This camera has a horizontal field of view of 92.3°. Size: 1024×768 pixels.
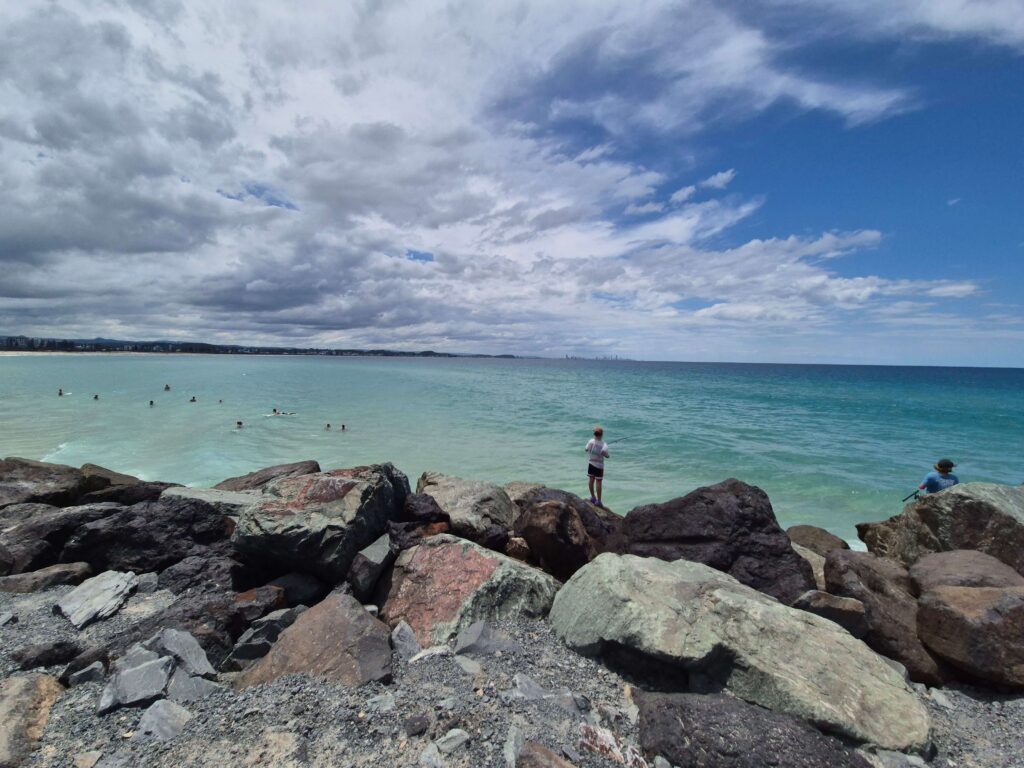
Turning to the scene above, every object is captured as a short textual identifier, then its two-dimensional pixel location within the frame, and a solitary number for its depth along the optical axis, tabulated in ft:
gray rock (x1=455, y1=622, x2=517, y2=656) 14.92
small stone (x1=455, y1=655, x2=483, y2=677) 13.80
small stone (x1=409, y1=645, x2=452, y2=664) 14.75
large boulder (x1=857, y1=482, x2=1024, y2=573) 22.56
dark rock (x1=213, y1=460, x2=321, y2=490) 34.76
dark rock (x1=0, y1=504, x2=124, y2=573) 21.81
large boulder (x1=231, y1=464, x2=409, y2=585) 19.62
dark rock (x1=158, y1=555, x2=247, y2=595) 20.17
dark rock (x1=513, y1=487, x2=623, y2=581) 22.84
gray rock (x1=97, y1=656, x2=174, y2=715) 12.35
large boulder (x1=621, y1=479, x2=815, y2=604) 20.74
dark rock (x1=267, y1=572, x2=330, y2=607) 19.65
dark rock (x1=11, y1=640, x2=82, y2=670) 14.21
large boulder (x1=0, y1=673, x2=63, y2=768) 10.84
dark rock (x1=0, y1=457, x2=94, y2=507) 28.73
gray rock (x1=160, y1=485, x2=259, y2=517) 24.54
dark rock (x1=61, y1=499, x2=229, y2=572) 22.09
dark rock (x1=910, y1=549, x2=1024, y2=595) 18.71
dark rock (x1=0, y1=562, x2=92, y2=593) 19.57
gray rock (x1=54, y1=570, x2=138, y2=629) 17.54
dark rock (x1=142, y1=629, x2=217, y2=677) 14.08
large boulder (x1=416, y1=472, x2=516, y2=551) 24.06
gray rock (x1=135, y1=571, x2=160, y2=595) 19.98
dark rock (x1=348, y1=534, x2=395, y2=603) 19.60
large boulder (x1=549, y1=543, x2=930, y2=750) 12.56
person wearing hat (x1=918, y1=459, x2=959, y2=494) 34.06
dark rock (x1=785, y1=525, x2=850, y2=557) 31.83
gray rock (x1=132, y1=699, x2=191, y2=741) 11.32
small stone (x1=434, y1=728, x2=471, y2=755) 10.79
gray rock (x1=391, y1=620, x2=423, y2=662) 15.11
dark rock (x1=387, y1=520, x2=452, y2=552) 21.16
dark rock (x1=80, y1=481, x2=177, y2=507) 28.89
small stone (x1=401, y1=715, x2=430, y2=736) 11.22
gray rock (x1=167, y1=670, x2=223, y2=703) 12.79
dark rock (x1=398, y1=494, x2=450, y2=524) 23.52
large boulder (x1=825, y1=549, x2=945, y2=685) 16.69
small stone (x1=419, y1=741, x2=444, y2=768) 10.40
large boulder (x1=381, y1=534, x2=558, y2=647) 16.88
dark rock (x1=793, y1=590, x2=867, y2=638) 17.15
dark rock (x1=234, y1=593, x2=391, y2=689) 13.64
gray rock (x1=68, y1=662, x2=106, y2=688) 13.52
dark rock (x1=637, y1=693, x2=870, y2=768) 10.93
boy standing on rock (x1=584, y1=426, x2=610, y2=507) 43.78
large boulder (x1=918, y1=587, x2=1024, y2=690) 15.52
